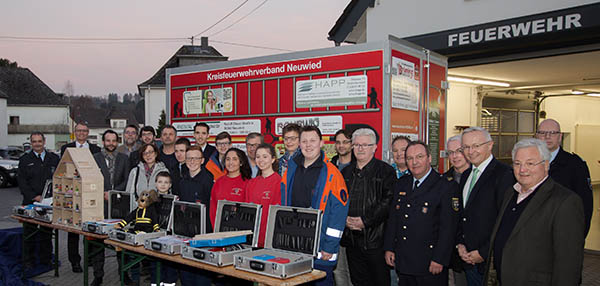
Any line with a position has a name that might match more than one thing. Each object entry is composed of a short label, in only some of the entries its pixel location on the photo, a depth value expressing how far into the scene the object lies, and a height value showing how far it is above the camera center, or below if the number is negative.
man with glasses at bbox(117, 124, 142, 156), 8.27 -0.06
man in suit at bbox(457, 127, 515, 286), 3.90 -0.54
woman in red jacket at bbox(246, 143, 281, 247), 4.70 -0.51
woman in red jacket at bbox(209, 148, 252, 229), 5.06 -0.52
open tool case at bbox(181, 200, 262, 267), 3.93 -0.94
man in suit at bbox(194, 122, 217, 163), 6.99 -0.03
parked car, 19.70 -1.70
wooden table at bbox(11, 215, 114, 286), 5.54 -1.25
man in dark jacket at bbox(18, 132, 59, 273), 7.51 -0.61
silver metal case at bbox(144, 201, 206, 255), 4.44 -0.99
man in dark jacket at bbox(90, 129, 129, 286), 6.89 -0.46
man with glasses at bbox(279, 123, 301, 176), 5.21 -0.02
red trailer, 6.00 +0.64
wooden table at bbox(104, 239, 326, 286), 3.51 -1.13
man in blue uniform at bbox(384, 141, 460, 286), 4.08 -0.80
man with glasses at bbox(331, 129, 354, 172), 5.29 -0.14
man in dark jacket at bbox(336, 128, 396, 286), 4.67 -0.76
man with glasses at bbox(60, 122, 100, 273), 6.98 -1.48
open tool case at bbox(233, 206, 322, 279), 3.60 -0.98
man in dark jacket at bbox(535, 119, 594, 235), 4.94 -0.33
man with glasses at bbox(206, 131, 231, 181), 6.20 -0.32
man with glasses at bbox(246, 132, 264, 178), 5.93 -0.07
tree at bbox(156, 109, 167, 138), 29.58 +0.97
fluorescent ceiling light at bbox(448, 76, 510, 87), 12.19 +1.55
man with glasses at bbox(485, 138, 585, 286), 2.92 -0.61
